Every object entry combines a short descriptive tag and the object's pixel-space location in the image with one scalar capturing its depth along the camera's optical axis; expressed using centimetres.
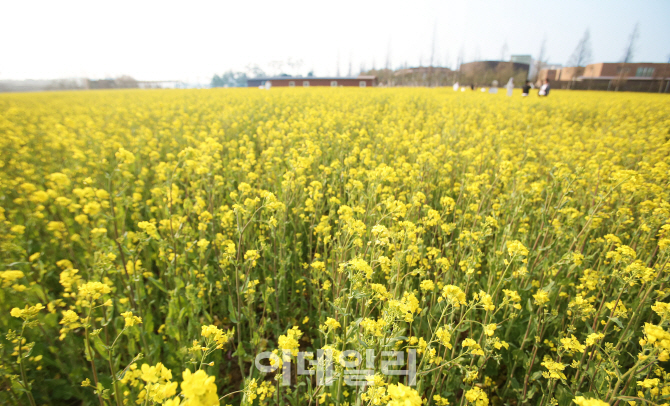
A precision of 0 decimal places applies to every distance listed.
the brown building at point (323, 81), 5359
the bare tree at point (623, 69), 3185
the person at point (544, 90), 2058
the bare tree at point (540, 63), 6606
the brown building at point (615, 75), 3189
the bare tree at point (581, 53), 6372
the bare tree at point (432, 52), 6819
